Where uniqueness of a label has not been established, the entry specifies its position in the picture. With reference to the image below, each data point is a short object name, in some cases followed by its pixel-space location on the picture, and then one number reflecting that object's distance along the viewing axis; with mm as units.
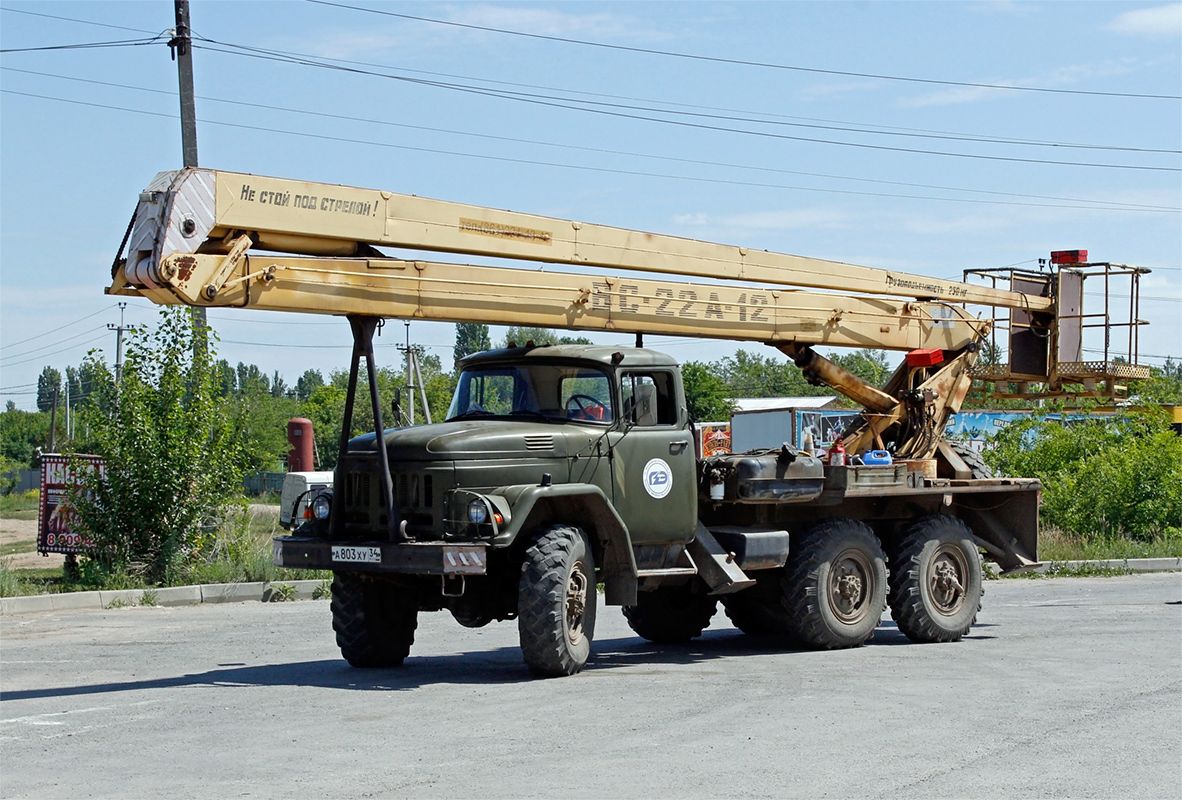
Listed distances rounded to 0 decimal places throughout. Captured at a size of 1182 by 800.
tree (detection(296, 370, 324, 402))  184900
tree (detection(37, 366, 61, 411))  157875
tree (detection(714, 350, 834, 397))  91000
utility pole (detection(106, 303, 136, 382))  75650
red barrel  42031
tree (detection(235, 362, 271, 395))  165625
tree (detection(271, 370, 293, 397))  193625
